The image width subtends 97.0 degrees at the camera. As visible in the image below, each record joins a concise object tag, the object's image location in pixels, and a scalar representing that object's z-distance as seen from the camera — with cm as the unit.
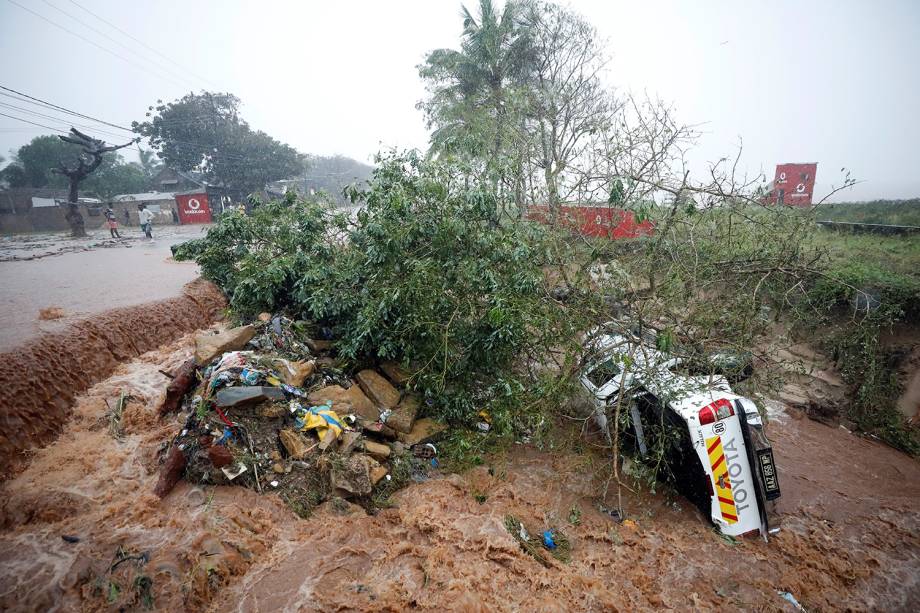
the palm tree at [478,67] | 1560
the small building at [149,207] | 2364
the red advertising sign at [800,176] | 1487
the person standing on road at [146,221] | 1639
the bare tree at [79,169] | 1669
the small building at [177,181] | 2872
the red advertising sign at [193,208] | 2406
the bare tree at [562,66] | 1323
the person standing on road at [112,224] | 1612
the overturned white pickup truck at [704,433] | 369
